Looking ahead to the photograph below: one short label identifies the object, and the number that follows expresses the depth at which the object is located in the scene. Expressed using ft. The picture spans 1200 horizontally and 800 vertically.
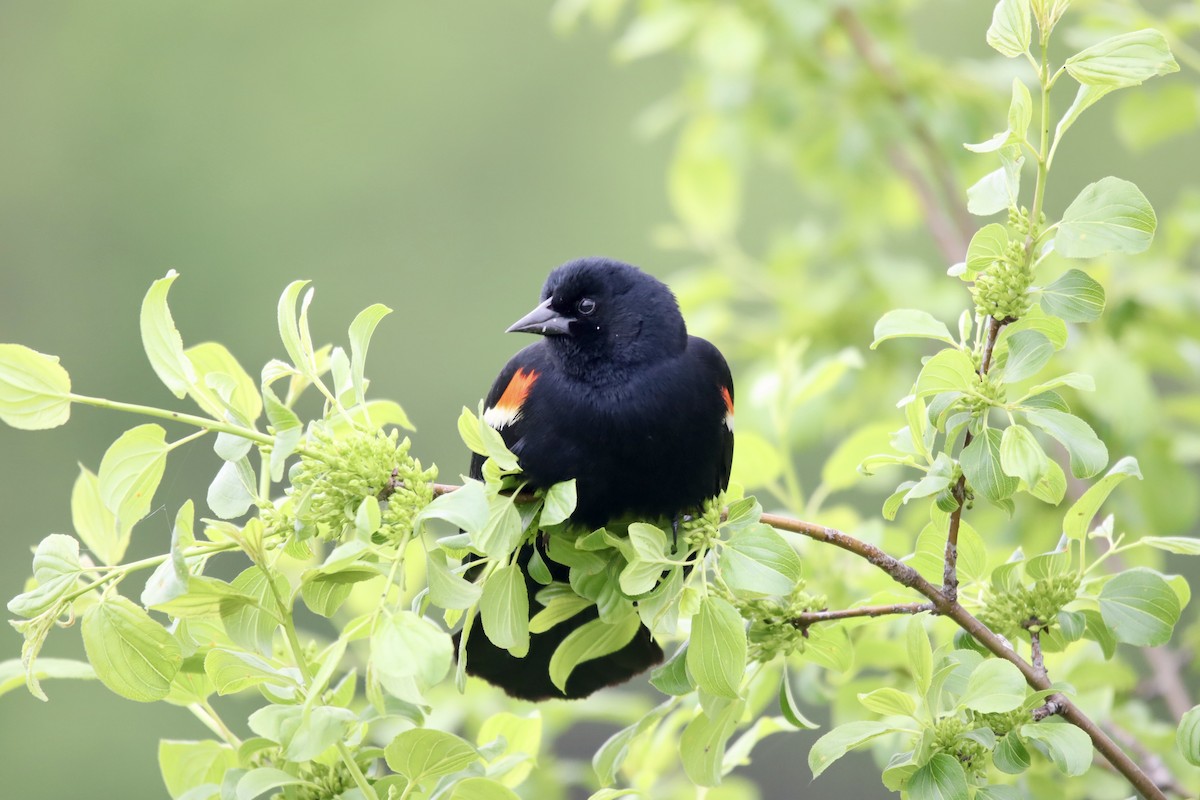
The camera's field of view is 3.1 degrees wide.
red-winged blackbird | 16.66
